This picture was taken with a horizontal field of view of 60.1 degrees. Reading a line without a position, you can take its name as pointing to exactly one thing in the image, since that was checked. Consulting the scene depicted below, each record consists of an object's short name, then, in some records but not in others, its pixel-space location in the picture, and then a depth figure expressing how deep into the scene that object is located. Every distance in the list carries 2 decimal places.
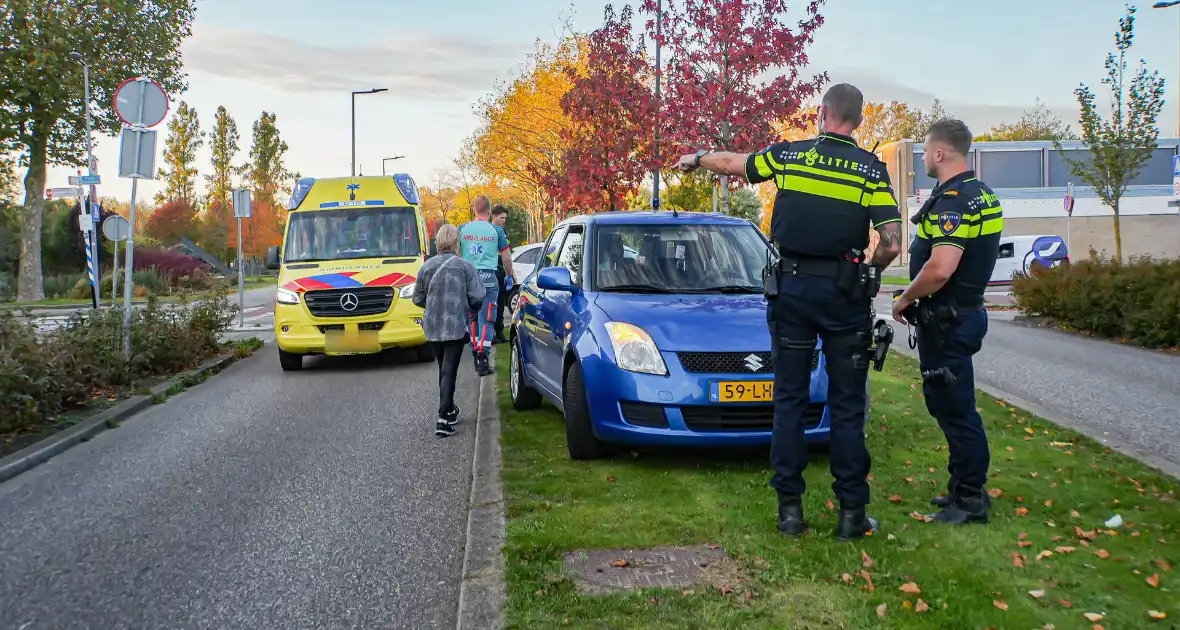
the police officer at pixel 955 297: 4.75
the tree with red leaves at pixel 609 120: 19.67
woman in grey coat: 8.18
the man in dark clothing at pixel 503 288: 14.16
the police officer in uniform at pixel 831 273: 4.57
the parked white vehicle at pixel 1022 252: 33.50
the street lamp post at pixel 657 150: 19.36
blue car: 6.04
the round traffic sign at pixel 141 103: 11.50
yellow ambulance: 12.46
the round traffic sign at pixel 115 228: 15.74
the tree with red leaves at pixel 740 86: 18.11
